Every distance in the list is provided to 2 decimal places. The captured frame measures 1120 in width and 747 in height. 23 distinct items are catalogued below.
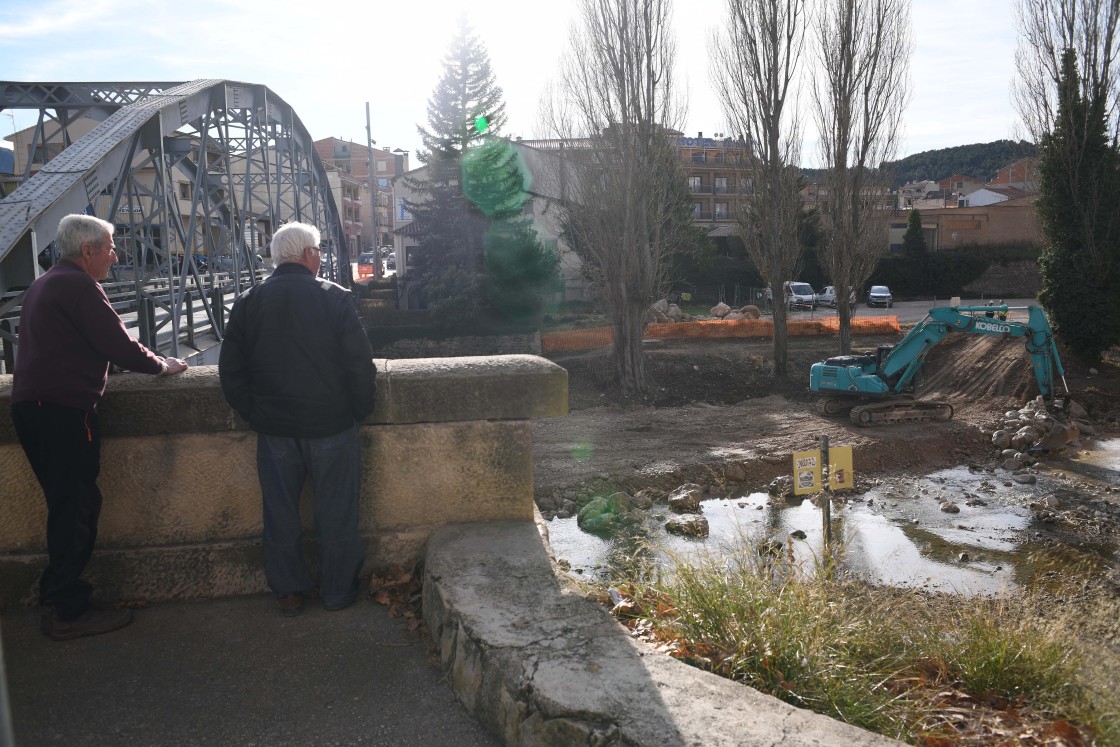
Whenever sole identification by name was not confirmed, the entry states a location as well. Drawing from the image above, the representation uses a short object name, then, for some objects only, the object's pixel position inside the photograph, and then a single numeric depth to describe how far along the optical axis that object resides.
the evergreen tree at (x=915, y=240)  49.69
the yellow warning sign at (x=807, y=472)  8.13
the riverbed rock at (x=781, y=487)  13.66
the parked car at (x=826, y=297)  44.41
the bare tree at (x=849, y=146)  22.45
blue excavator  17.19
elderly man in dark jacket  3.58
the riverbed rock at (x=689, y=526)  11.30
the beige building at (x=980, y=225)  56.31
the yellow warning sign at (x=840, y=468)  8.30
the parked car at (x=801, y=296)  43.03
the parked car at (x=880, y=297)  44.53
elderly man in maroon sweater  3.43
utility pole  44.69
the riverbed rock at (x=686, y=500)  12.85
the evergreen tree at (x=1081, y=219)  21.42
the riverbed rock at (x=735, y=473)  14.48
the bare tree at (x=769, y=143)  21.78
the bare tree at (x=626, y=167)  20.11
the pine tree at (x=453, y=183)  30.06
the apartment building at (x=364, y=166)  92.19
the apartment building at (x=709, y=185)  62.25
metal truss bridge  9.95
